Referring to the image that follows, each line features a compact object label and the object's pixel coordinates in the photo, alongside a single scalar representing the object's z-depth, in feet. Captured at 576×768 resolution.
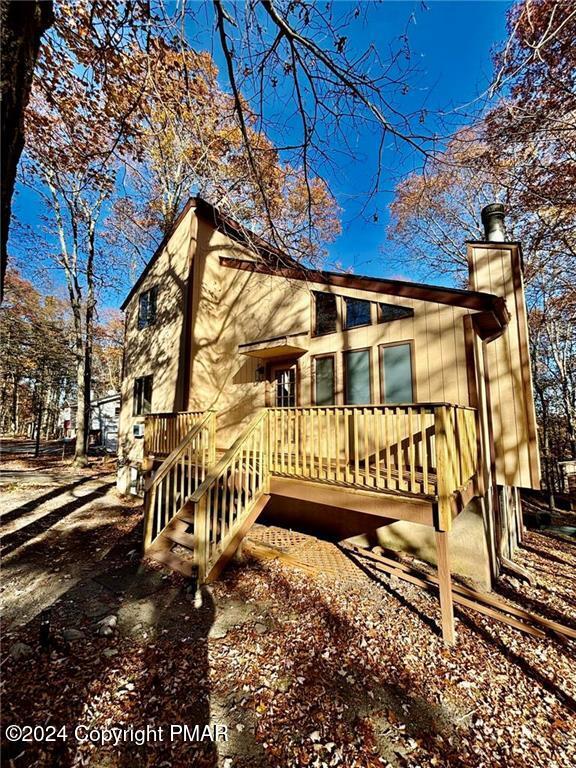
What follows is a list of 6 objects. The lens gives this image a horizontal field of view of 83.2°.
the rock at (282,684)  10.05
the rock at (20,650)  10.53
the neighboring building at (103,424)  80.26
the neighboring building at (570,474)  38.24
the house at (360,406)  14.69
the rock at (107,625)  11.82
